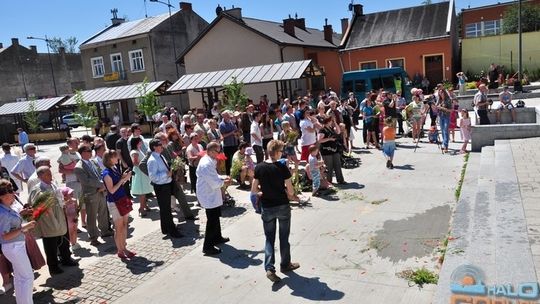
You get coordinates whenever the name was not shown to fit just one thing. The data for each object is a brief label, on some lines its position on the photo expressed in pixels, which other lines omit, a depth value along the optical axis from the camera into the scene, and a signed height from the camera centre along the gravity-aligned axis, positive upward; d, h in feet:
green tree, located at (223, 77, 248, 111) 70.37 -0.49
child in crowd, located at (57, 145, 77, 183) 28.89 -3.22
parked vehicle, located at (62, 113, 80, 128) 144.52 -3.54
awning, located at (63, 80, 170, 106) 93.66 +2.55
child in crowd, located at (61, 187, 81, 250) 24.00 -5.50
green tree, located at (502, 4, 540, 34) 124.88 +13.03
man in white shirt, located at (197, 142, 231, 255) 22.50 -4.73
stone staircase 15.96 -7.03
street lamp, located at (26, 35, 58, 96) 181.44 +14.96
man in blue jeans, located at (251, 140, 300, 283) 18.90 -4.51
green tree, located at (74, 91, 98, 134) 94.38 -1.11
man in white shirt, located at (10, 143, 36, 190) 30.86 -3.67
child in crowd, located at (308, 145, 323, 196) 31.48 -5.69
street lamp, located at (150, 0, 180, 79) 133.14 +18.37
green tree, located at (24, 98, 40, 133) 106.11 -0.89
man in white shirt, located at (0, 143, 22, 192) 35.29 -3.47
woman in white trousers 17.03 -4.87
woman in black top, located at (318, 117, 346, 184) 32.55 -4.66
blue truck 76.02 -0.23
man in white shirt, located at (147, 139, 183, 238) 25.36 -4.63
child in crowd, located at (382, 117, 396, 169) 37.70 -5.22
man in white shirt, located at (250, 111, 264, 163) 37.83 -4.03
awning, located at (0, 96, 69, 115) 104.88 +1.71
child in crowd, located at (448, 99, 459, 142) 47.63 -4.87
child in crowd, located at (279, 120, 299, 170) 34.53 -4.08
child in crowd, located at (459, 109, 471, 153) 42.68 -5.23
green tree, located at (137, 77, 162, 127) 87.66 -0.43
